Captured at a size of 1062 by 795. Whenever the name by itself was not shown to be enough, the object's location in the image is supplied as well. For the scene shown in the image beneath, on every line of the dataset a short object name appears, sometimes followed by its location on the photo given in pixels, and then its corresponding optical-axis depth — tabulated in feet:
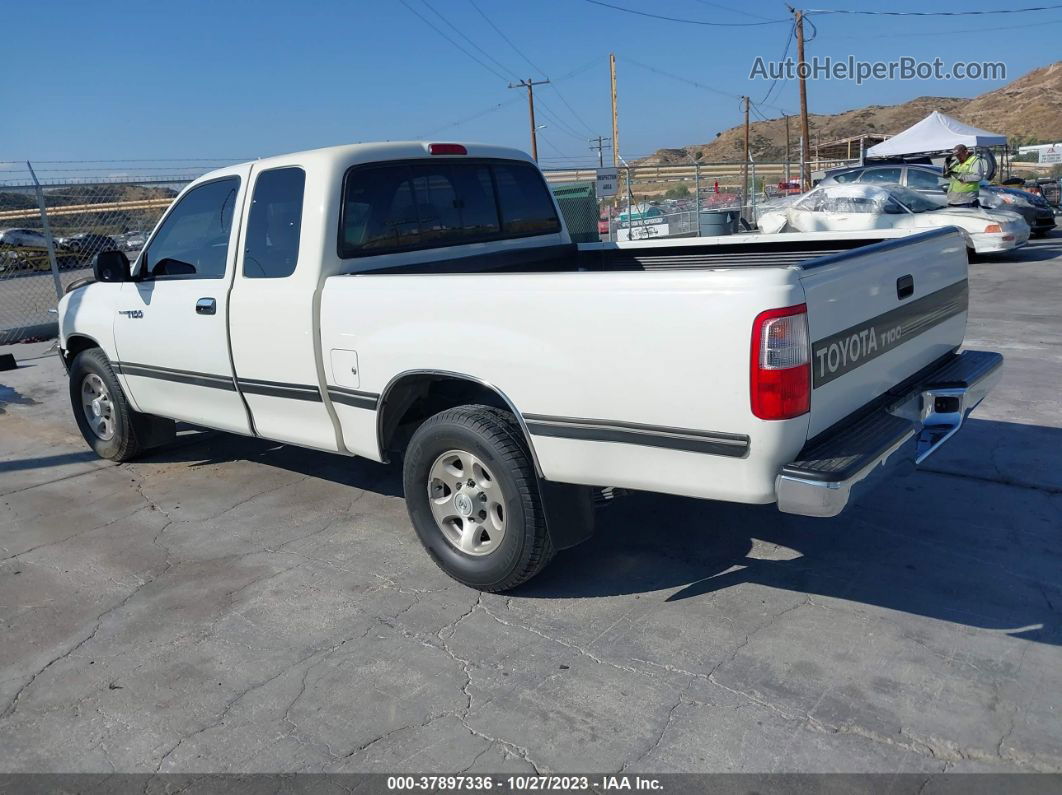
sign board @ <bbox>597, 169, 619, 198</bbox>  55.52
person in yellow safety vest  50.08
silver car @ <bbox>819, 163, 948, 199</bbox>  54.13
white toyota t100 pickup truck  10.34
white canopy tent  81.20
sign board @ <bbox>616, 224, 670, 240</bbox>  58.93
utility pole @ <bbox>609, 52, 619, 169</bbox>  135.93
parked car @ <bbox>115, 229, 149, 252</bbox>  43.32
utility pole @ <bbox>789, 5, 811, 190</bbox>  94.05
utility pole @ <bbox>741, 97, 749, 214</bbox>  69.96
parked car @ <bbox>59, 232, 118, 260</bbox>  43.01
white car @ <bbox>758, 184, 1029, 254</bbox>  47.19
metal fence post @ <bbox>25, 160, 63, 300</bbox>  39.21
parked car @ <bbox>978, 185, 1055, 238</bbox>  54.29
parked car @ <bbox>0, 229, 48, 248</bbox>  44.06
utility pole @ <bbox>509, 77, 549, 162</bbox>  157.38
